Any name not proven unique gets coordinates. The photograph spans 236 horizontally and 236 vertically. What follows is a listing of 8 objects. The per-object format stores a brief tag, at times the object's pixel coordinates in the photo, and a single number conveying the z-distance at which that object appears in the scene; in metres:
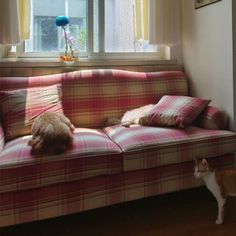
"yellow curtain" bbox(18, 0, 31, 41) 2.42
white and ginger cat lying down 2.25
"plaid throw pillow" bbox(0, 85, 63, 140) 2.01
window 2.64
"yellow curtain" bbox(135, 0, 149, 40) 2.71
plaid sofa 1.56
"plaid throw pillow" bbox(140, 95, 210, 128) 2.06
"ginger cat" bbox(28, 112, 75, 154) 1.63
